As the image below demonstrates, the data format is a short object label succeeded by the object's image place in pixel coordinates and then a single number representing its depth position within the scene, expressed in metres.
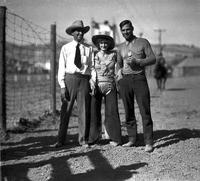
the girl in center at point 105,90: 5.97
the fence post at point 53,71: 9.09
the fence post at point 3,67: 6.71
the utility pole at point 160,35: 65.29
